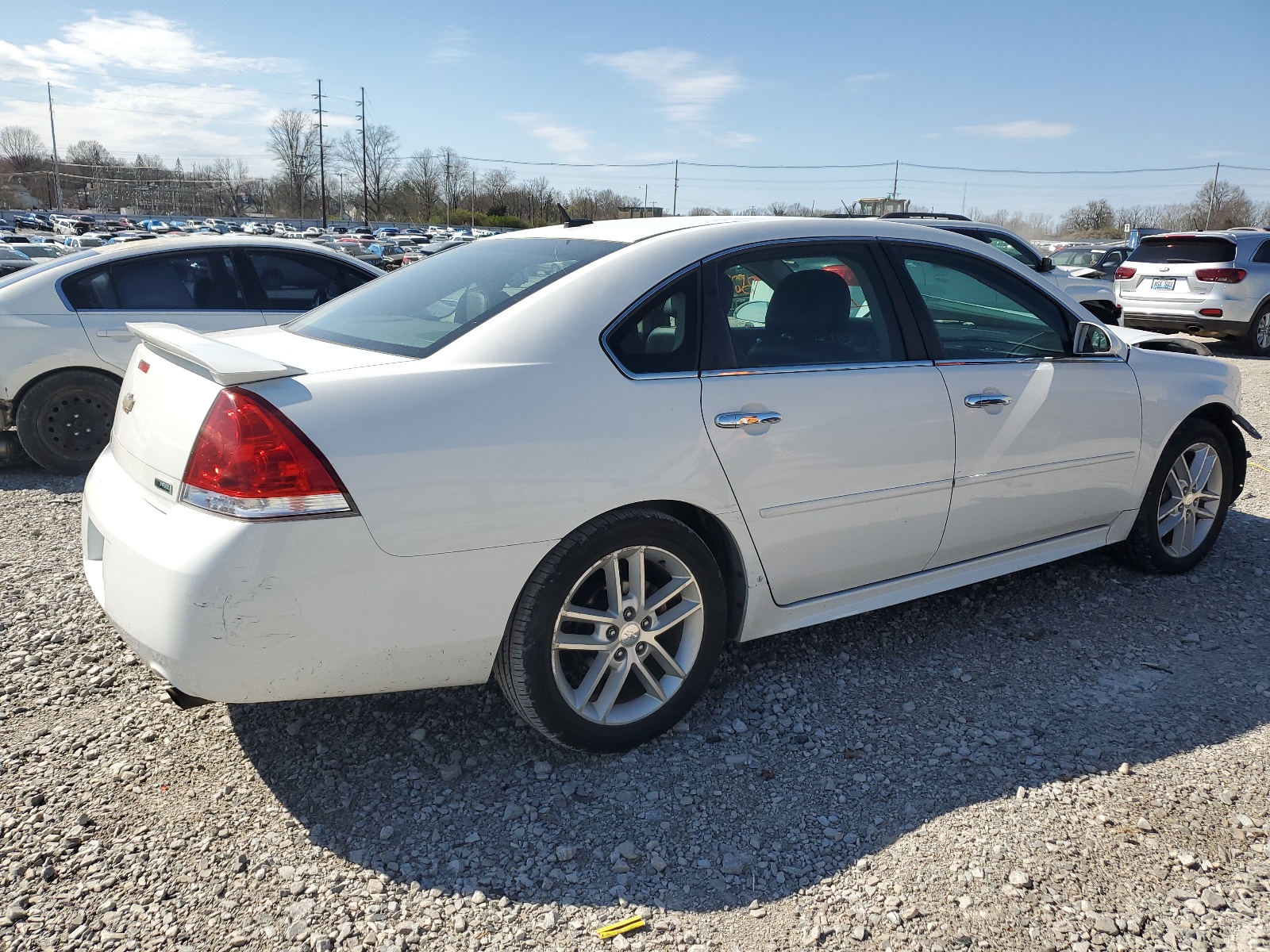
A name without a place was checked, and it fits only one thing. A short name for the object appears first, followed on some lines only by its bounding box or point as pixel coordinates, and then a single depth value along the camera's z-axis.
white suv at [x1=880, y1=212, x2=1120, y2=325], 10.03
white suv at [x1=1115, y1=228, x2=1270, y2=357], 13.47
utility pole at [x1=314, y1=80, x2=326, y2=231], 83.53
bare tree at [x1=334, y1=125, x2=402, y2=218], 103.00
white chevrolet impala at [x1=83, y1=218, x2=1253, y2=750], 2.32
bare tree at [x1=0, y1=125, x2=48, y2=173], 126.25
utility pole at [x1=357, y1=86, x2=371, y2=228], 87.92
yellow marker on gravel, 2.19
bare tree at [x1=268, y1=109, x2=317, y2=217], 104.94
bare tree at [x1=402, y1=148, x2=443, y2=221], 105.94
